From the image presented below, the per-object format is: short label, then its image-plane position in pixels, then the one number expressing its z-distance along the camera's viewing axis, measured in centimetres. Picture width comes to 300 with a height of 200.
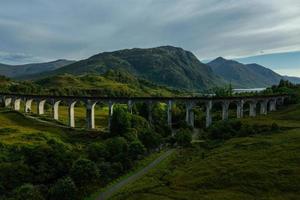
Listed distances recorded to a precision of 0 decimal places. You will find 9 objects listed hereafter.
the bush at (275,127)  8836
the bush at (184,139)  8950
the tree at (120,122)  8944
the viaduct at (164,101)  11575
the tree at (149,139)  8238
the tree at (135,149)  7050
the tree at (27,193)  4500
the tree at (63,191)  4816
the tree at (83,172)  5484
